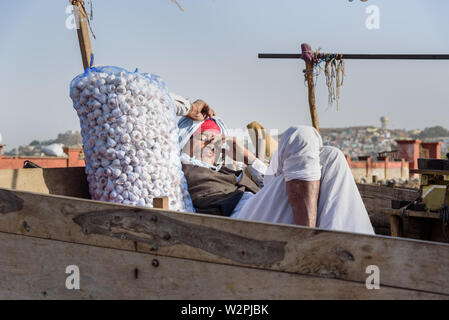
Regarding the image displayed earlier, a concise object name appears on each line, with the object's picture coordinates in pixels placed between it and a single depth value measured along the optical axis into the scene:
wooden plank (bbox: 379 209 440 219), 2.21
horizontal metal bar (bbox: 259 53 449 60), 2.55
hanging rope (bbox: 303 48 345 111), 2.96
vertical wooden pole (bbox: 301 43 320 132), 2.93
